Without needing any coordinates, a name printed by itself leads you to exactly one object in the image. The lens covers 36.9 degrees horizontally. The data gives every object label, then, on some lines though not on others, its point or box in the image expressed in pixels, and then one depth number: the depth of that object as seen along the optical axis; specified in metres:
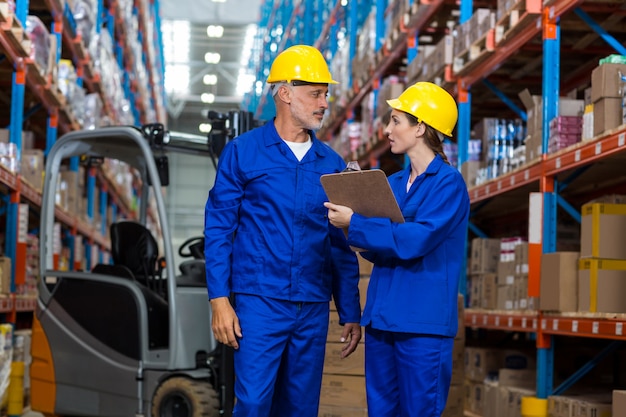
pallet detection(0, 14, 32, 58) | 6.50
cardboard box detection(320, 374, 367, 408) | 5.27
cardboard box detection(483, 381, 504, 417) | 6.70
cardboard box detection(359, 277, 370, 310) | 5.53
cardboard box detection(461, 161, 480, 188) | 7.56
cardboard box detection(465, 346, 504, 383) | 7.38
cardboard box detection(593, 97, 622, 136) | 5.01
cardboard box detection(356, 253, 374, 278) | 5.99
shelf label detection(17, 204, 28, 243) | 7.63
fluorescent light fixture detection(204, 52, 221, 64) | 33.44
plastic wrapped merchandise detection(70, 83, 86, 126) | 10.10
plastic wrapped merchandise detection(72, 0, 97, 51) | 10.15
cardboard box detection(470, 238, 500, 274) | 7.50
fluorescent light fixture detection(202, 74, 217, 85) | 35.00
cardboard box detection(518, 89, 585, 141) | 5.99
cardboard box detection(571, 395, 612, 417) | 5.16
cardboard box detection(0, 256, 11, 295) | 6.91
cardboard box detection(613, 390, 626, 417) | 4.20
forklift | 5.61
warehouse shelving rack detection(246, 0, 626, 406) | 5.16
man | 3.46
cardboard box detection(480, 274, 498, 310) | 7.16
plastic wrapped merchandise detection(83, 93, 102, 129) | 10.73
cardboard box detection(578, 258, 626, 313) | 5.07
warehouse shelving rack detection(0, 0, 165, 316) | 7.16
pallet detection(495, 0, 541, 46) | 5.99
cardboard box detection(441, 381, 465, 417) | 5.76
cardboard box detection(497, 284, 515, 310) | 6.61
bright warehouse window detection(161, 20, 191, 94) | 30.83
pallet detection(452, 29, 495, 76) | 6.79
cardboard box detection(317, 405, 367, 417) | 5.24
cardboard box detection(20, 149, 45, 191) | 8.12
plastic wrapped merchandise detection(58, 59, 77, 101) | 9.36
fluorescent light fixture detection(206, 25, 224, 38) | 29.15
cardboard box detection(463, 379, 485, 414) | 7.27
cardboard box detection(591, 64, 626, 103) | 5.01
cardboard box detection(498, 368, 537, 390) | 6.78
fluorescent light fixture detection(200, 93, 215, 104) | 35.69
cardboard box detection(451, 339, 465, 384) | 5.86
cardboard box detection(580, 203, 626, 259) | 5.07
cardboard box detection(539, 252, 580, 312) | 5.37
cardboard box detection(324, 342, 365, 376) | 5.32
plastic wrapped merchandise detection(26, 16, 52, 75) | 7.78
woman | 3.21
